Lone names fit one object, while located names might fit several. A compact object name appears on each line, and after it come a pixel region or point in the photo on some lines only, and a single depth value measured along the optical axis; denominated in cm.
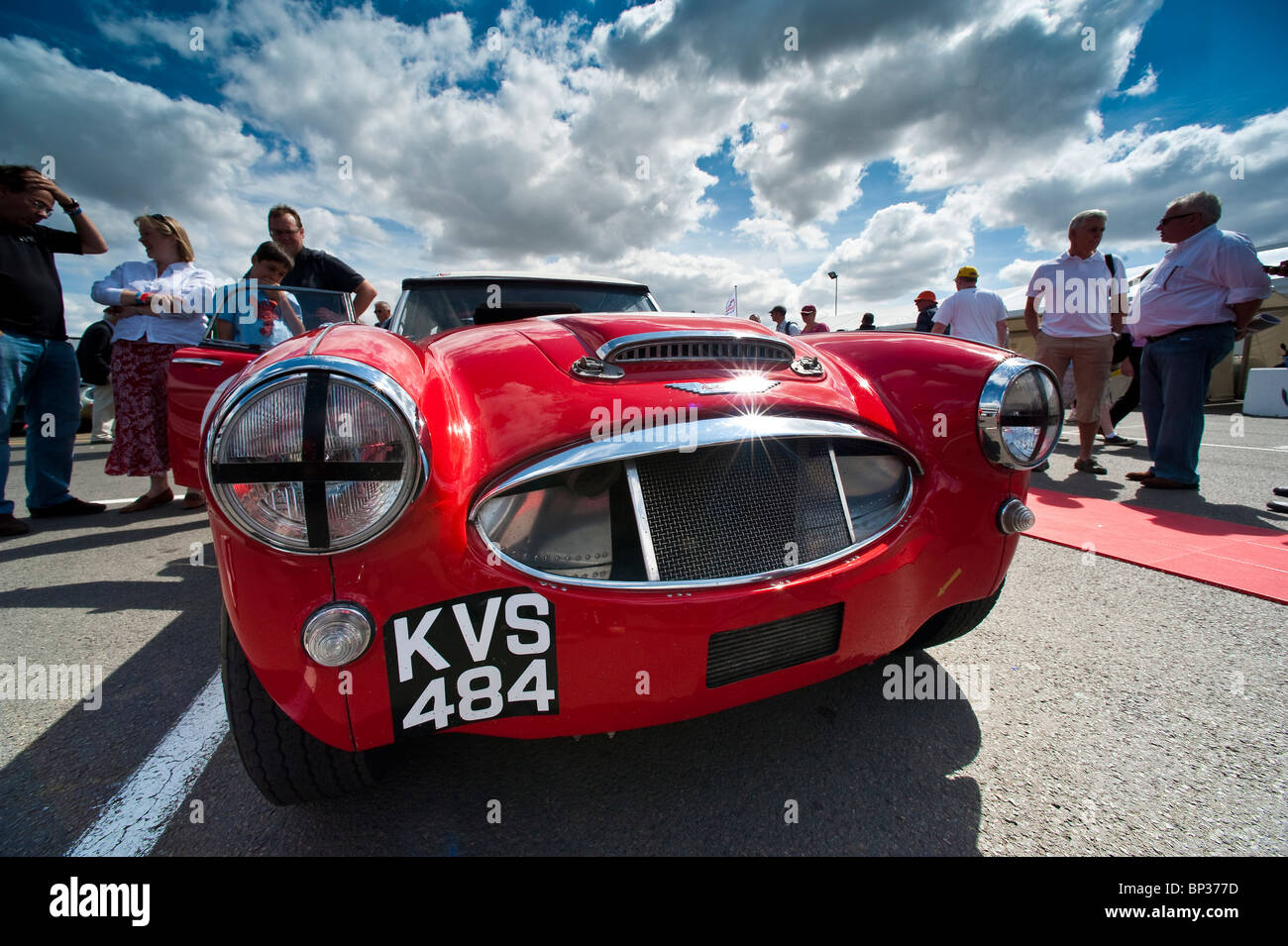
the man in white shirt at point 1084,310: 431
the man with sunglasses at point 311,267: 372
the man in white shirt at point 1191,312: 360
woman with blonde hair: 379
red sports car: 97
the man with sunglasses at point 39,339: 344
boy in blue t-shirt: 286
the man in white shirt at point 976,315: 540
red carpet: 234
